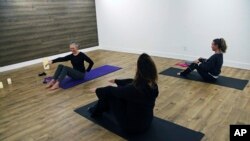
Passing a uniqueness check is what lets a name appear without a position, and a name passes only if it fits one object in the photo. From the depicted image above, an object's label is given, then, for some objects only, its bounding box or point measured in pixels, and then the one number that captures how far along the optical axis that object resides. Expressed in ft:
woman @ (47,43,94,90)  13.00
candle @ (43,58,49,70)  16.56
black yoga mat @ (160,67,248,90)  12.72
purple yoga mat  13.60
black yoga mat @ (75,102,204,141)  7.97
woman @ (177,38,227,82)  12.47
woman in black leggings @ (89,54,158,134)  7.24
